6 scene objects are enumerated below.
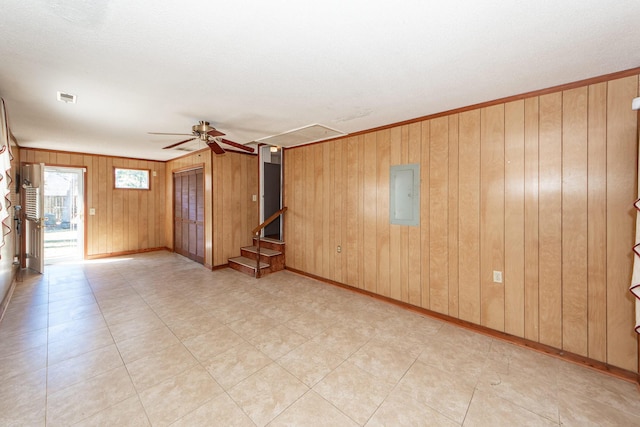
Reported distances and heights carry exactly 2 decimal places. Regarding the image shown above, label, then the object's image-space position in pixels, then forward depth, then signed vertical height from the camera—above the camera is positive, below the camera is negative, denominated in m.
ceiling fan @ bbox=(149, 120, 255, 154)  3.14 +1.00
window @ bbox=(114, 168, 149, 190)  6.24 +0.85
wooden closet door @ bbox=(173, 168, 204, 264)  5.53 -0.05
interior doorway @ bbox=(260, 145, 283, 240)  5.57 +0.58
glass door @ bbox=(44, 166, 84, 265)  5.54 -0.07
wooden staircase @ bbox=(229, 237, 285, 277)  4.83 -0.95
